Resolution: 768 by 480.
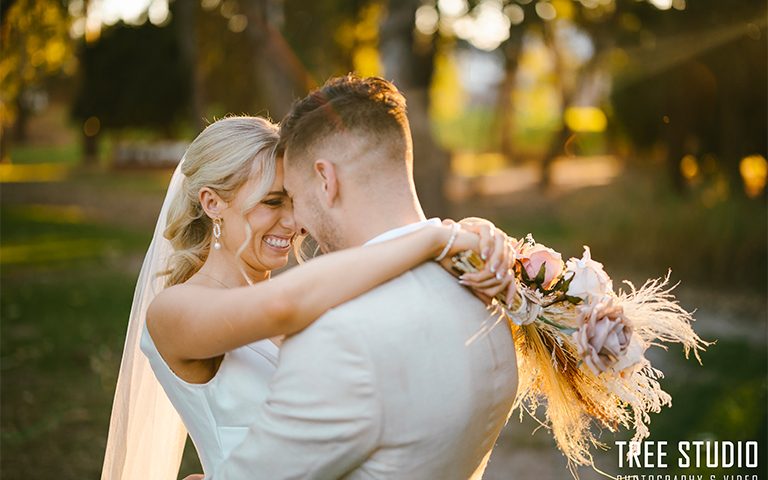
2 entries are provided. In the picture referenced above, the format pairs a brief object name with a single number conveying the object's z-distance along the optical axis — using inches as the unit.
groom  80.7
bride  85.7
